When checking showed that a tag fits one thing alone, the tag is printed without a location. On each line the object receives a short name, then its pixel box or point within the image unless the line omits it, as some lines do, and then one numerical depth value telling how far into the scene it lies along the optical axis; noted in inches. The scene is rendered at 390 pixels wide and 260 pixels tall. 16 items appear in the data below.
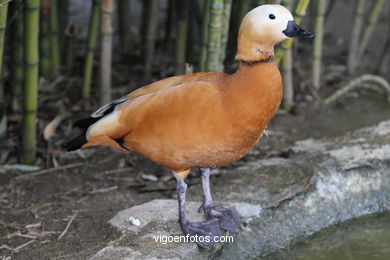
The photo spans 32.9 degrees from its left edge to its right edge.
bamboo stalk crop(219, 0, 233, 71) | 136.8
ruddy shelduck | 100.3
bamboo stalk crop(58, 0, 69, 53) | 178.1
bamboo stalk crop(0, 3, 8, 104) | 116.7
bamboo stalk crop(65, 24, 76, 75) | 176.4
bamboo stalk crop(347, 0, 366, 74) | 183.6
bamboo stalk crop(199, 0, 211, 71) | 139.0
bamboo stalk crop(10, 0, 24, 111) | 154.6
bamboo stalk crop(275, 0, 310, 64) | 130.8
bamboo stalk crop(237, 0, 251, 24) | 144.3
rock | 106.5
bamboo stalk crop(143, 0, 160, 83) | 178.1
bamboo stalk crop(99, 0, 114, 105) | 144.3
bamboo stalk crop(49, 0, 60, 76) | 163.0
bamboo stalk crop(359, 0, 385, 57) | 180.5
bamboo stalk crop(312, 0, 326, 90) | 162.1
